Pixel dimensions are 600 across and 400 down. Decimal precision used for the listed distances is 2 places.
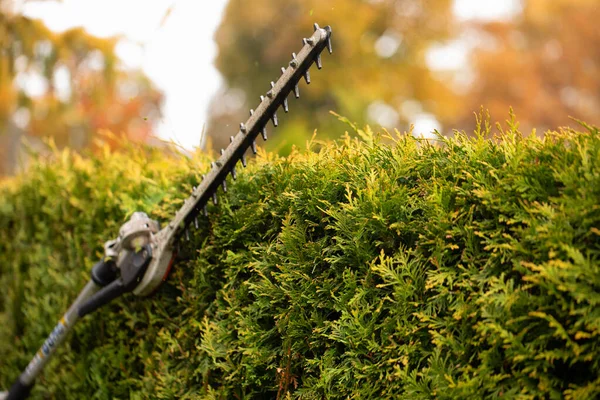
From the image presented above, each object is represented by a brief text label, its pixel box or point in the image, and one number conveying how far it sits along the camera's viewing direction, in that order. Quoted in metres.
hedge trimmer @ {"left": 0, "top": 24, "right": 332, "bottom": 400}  2.30
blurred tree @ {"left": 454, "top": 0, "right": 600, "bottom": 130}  29.75
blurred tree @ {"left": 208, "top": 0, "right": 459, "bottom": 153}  20.14
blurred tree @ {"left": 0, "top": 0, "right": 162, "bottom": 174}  7.59
